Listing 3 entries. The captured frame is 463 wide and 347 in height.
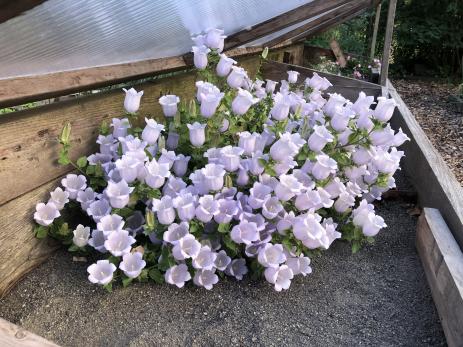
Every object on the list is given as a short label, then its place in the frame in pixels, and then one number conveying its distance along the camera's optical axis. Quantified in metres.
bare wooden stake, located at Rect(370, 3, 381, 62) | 7.68
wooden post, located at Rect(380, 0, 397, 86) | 4.69
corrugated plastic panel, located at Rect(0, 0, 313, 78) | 1.33
